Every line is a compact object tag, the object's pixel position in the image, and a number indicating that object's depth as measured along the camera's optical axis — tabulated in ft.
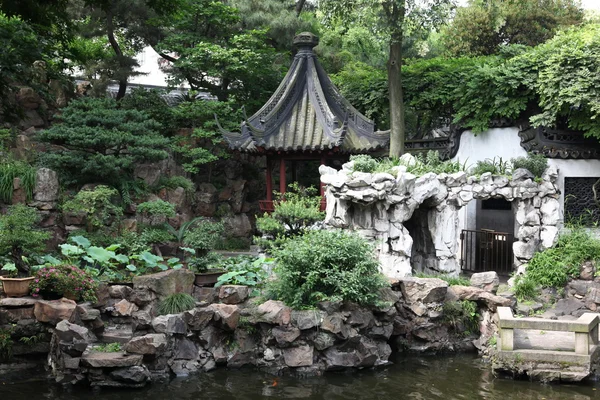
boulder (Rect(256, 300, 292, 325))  32.60
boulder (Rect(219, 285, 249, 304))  34.91
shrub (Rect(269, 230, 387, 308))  32.71
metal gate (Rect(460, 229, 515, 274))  49.14
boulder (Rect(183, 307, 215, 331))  32.94
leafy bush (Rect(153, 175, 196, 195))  54.95
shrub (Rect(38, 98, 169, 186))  49.11
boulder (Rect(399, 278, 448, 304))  36.19
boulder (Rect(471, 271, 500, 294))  39.45
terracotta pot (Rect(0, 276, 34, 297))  32.22
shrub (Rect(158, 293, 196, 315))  33.78
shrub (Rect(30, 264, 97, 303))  32.45
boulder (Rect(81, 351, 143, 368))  29.40
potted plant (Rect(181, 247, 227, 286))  36.63
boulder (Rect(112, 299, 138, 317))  33.17
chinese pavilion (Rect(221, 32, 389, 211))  52.49
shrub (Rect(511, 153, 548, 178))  46.26
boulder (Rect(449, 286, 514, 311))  36.70
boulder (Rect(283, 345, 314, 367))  32.35
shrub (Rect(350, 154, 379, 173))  41.14
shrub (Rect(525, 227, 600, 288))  41.22
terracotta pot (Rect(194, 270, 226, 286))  36.55
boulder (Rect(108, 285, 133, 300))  33.96
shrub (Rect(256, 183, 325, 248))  39.47
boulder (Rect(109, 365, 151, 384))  29.66
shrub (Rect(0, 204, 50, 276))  34.14
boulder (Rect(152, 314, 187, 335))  32.50
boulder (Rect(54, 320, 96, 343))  29.89
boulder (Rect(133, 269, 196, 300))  33.99
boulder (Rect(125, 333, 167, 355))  30.32
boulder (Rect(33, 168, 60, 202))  45.44
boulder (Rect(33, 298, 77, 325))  31.50
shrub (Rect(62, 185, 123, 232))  45.09
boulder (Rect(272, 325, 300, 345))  32.42
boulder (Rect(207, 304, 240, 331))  32.81
